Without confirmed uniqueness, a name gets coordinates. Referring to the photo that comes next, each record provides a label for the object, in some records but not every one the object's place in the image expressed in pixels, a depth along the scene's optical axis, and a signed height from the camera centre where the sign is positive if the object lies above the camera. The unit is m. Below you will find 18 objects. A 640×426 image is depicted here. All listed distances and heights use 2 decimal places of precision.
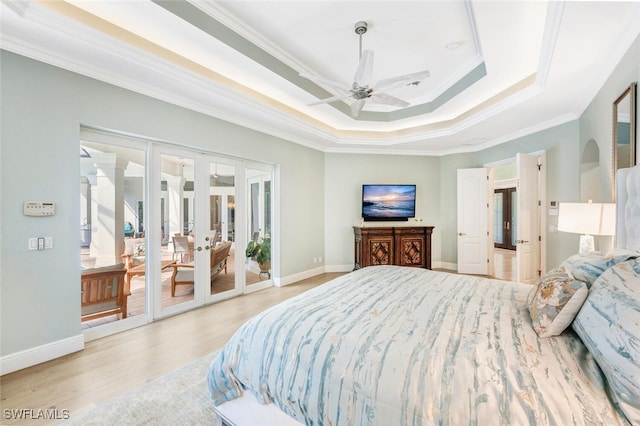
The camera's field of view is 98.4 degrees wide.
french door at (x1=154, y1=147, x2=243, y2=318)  3.45 -0.27
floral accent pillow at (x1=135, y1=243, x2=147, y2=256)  3.25 -0.45
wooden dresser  5.49 -0.71
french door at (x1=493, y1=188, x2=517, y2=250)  9.34 -0.29
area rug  1.77 -1.34
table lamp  2.28 -0.09
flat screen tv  5.98 +0.18
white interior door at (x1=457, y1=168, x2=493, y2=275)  5.62 -0.22
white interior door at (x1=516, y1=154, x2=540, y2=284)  4.32 -0.14
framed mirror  2.14 +0.67
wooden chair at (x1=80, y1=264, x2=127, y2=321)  2.85 -0.87
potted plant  4.68 -0.71
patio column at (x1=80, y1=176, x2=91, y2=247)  2.81 +0.00
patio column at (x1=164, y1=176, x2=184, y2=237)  3.53 +0.07
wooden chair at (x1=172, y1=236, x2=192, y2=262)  3.62 -0.49
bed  0.96 -0.62
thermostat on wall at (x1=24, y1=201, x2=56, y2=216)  2.38 +0.03
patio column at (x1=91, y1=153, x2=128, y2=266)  2.97 +0.02
